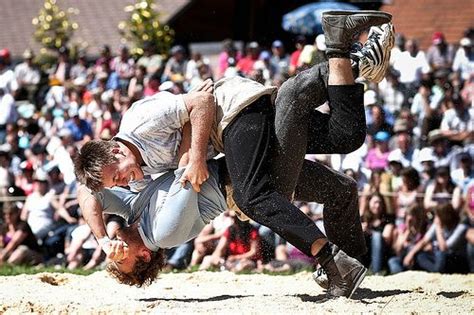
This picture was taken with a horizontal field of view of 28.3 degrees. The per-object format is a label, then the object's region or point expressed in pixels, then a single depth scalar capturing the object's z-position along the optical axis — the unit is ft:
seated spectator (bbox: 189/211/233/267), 30.55
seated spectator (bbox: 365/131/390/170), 32.30
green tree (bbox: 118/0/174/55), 53.88
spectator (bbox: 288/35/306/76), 40.13
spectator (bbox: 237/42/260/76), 42.27
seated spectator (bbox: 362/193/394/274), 28.68
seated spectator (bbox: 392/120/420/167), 32.61
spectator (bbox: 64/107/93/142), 42.24
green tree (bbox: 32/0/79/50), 59.62
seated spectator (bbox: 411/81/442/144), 35.04
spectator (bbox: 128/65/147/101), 42.27
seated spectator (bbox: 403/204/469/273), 28.13
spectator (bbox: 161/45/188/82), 45.11
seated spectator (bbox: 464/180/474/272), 28.14
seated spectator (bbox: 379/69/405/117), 36.17
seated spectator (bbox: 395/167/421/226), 29.86
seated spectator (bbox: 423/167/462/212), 29.63
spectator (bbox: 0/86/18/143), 47.47
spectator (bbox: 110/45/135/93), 46.44
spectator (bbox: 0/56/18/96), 50.21
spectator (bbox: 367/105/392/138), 34.18
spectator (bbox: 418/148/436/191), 31.03
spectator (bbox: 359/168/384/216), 29.72
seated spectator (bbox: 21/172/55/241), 34.83
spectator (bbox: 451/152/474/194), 31.06
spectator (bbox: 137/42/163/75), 45.90
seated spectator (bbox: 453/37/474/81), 38.42
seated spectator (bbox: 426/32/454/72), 40.06
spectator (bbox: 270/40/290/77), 41.37
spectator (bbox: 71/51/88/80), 51.19
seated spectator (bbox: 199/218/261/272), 29.43
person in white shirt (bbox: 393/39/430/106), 37.70
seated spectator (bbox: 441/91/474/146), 34.22
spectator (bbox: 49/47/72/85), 51.98
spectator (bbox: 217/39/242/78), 43.93
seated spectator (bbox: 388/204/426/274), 29.07
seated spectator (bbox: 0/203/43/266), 32.58
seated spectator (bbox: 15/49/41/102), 52.01
